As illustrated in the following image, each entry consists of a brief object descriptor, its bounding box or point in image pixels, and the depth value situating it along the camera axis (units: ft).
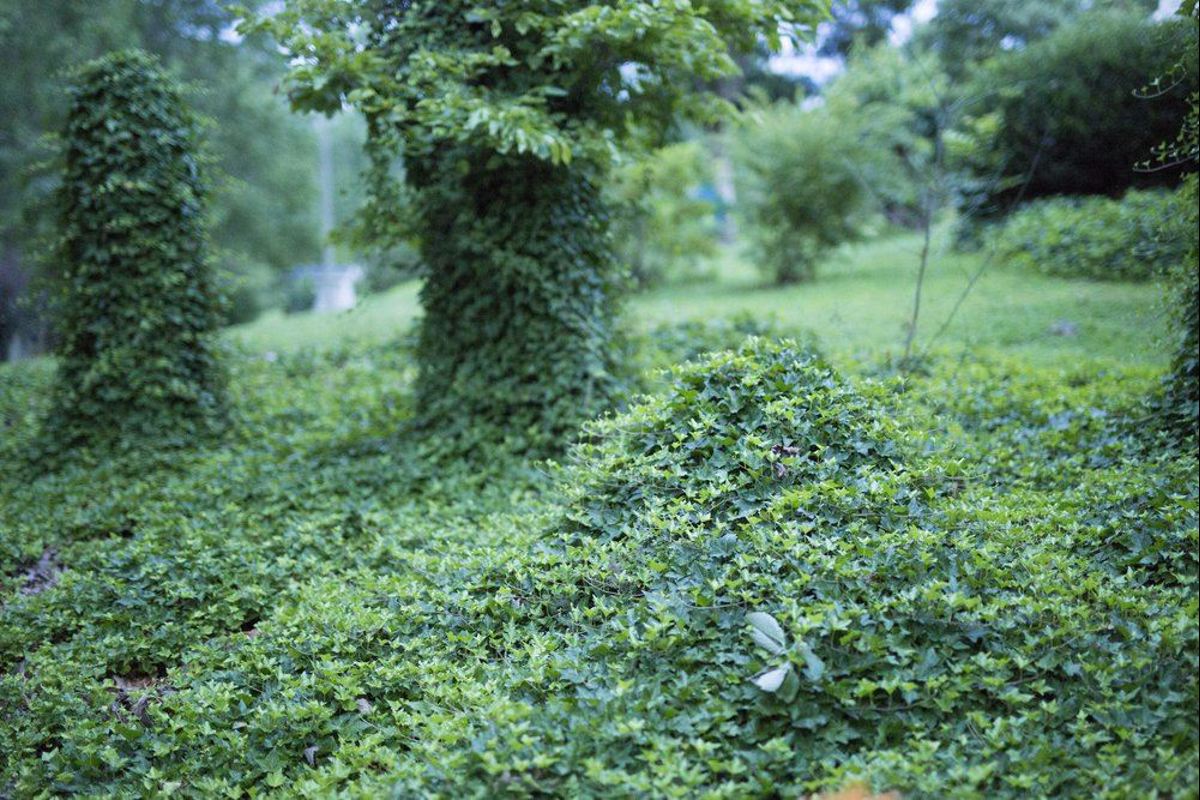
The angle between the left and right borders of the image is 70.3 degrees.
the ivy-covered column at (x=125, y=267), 21.01
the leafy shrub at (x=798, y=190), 41.16
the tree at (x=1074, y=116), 36.63
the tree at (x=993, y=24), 37.65
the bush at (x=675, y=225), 42.27
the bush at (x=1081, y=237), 32.48
